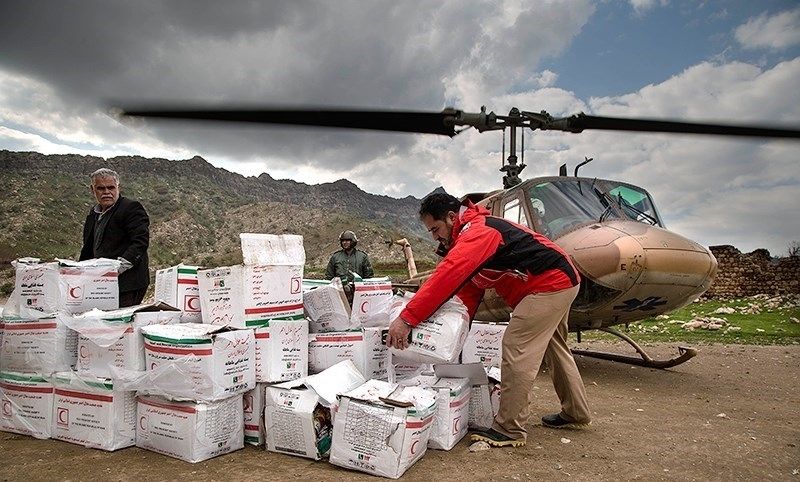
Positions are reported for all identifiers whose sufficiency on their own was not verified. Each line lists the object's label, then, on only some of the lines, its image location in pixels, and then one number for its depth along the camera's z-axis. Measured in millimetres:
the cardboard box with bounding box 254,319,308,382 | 3514
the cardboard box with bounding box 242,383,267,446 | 3531
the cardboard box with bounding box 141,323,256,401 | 3199
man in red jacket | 3430
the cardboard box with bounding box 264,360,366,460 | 3289
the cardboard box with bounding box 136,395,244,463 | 3211
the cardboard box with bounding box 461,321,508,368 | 4441
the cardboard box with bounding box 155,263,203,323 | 3933
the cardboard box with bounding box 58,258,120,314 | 3934
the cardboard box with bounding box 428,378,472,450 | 3543
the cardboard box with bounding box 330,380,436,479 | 3051
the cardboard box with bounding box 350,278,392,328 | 3893
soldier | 8445
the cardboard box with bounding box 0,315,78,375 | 3744
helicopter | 4961
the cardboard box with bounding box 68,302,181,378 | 3480
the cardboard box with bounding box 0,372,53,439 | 3709
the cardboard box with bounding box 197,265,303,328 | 3545
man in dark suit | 4713
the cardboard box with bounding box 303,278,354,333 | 3898
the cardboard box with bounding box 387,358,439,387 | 3828
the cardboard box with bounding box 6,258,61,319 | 3894
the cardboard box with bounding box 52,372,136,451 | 3441
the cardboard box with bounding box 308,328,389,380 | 3760
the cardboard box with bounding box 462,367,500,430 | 3994
